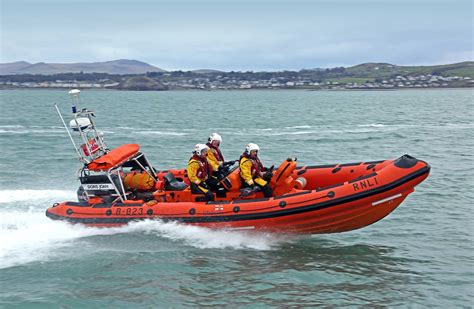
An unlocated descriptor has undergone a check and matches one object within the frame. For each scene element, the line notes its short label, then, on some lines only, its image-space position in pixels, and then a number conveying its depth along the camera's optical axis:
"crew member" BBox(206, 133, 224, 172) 10.60
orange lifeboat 9.34
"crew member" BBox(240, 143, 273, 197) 9.92
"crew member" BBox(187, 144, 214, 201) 10.12
